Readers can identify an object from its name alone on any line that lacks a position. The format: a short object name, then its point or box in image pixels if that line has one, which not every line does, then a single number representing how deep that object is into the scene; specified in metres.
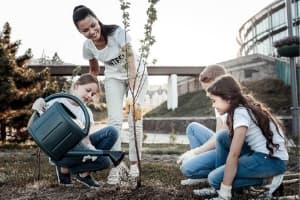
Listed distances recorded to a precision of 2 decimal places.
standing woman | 3.13
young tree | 2.87
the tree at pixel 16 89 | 9.59
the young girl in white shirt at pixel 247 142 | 2.45
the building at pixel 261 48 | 21.56
